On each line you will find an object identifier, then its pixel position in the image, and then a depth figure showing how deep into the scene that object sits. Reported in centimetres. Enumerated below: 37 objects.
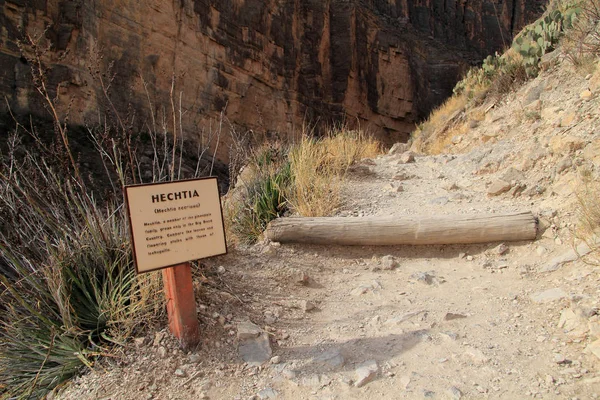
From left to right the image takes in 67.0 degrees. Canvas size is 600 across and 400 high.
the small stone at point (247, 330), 310
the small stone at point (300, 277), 402
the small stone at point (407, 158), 859
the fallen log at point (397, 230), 446
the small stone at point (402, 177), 716
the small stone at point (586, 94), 592
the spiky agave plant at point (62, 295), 287
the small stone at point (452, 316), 329
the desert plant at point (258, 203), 527
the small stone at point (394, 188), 632
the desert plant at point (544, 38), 877
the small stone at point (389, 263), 436
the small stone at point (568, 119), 578
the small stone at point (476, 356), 272
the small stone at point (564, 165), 505
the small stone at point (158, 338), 292
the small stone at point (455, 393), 244
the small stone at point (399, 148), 1168
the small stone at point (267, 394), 258
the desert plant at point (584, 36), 667
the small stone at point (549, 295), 324
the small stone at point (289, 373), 274
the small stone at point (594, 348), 255
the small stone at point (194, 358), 285
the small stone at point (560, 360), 259
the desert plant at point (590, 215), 357
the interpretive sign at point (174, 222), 259
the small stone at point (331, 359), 284
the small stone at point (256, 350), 293
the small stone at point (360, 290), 387
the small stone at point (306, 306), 360
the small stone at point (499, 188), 548
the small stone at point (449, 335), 301
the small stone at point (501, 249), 434
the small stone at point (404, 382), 258
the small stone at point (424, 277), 401
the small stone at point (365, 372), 265
